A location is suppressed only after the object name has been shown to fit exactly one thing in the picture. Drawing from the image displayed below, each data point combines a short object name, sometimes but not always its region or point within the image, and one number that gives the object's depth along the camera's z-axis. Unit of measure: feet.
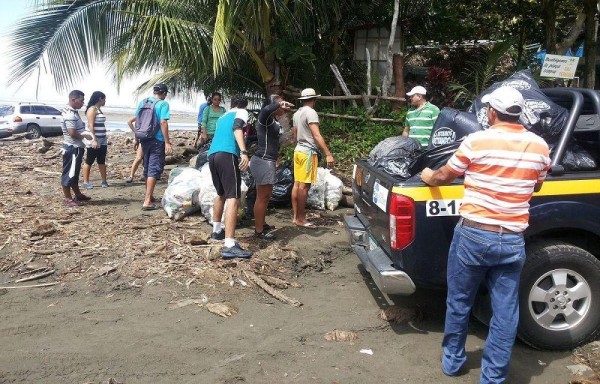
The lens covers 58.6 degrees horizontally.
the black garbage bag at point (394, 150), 15.17
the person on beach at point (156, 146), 24.62
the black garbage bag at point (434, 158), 12.91
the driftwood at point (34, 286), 16.75
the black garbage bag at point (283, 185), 24.93
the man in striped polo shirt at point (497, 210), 10.36
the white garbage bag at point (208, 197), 22.22
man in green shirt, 21.71
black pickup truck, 12.07
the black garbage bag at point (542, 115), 12.98
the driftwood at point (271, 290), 15.61
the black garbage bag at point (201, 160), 26.94
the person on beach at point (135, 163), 31.17
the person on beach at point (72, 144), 25.05
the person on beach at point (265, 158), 20.54
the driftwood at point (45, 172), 35.78
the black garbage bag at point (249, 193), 23.12
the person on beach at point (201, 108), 40.24
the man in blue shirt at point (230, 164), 18.56
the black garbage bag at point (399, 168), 13.49
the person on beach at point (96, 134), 28.88
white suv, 68.03
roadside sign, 27.58
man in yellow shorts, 21.71
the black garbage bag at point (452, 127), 13.98
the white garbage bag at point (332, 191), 25.46
